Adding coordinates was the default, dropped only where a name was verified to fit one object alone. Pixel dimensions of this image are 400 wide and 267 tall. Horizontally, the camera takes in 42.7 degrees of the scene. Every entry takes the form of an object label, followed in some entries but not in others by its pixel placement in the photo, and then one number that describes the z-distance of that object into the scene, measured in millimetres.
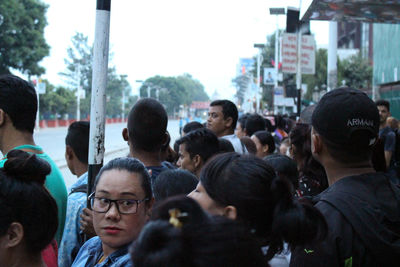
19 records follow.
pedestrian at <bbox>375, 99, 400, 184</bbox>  7294
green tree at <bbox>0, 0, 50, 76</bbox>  42709
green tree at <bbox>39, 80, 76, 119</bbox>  57500
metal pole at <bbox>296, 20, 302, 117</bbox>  13086
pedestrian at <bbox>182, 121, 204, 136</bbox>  7558
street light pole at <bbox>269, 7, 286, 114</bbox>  23138
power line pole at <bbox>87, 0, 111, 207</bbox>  3674
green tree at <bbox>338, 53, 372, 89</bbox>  30375
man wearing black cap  2154
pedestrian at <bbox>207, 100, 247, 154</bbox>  6520
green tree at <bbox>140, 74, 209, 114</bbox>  120000
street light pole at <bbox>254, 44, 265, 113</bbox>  37000
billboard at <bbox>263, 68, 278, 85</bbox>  32125
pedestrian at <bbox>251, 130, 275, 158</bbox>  7309
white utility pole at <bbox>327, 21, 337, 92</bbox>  14039
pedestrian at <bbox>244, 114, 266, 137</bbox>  9641
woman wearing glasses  2551
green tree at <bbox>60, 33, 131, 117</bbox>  92750
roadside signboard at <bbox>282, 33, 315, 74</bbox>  14680
